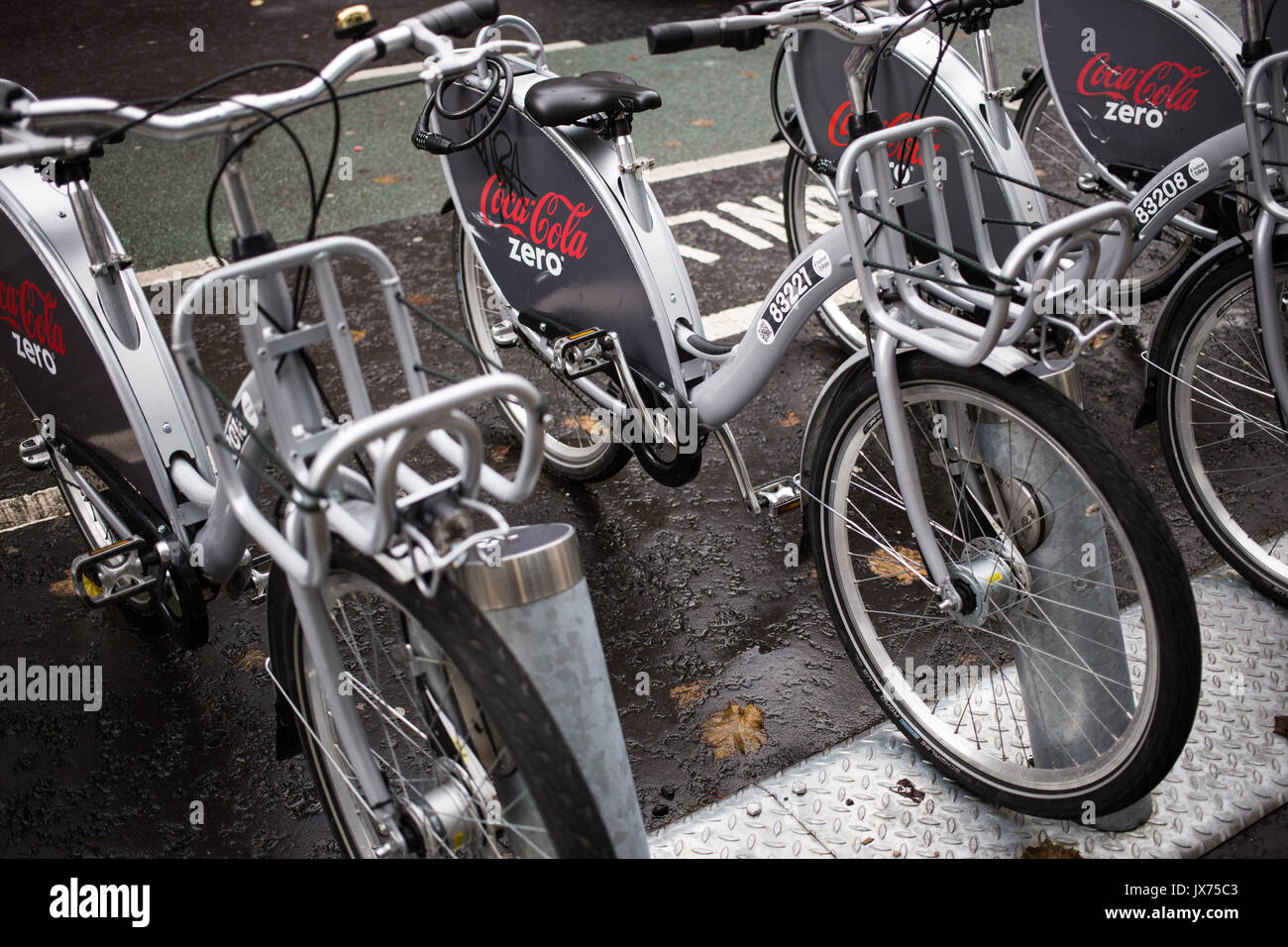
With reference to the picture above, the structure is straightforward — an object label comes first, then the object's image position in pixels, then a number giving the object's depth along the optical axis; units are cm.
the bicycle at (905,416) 230
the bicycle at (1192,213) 314
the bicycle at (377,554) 176
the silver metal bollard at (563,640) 194
